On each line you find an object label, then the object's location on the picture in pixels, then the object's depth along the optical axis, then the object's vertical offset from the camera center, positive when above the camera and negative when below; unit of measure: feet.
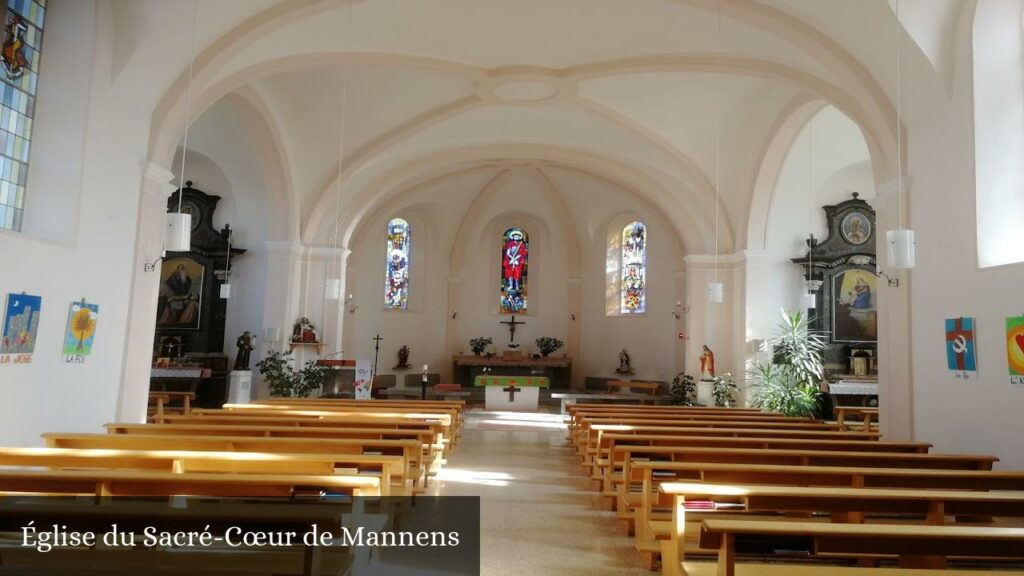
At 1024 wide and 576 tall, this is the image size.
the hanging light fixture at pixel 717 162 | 38.52 +12.84
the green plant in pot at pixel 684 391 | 48.49 -1.58
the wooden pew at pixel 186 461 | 13.57 -2.30
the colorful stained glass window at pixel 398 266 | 64.90 +8.82
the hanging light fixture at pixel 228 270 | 48.42 +5.76
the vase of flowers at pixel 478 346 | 64.75 +1.47
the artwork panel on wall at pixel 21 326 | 18.56 +0.45
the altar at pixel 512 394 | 49.32 -2.30
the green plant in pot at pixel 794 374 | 38.58 -0.02
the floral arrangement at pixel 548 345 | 64.90 +1.78
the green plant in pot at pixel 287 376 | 44.14 -1.52
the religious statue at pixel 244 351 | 45.56 +0.03
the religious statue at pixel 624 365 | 61.98 +0.19
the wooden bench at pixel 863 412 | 28.57 -1.69
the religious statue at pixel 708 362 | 46.47 +0.58
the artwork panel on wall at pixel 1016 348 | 19.19 +1.01
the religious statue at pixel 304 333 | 46.70 +1.44
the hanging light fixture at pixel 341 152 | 39.08 +13.26
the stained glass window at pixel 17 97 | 20.13 +7.47
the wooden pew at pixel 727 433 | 21.62 -2.02
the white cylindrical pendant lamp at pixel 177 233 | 23.36 +4.03
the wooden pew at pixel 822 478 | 13.80 -2.11
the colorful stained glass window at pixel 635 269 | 63.31 +9.26
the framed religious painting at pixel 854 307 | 46.29 +4.80
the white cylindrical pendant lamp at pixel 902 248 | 21.30 +4.12
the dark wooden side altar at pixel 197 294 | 48.06 +3.95
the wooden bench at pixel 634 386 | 56.44 -1.67
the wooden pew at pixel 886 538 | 8.59 -2.06
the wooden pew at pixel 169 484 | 10.80 -2.18
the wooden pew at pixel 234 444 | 16.24 -2.31
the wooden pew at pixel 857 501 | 10.73 -2.01
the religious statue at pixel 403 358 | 62.54 -0.02
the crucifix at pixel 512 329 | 66.90 +3.29
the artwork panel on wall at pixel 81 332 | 21.45 +0.42
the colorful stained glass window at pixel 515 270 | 69.00 +9.53
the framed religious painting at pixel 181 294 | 48.57 +3.91
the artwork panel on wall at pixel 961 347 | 21.33 +1.08
